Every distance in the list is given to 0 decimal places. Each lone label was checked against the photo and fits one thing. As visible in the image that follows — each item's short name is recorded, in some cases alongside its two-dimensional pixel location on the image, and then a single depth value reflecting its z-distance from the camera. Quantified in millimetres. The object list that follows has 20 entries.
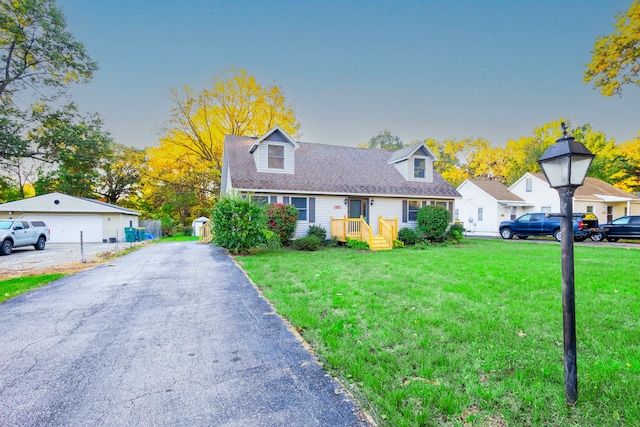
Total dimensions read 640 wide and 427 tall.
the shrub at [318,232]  13922
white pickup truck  13180
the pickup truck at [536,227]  15875
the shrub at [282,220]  12484
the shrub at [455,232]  15407
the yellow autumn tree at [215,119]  23953
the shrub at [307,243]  12461
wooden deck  13086
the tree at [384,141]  47344
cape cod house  14336
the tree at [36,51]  15805
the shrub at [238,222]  10891
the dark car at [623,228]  15406
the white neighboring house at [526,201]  22156
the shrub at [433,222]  14688
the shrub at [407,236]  14773
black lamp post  2264
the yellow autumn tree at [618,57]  8016
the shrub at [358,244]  13000
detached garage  19406
